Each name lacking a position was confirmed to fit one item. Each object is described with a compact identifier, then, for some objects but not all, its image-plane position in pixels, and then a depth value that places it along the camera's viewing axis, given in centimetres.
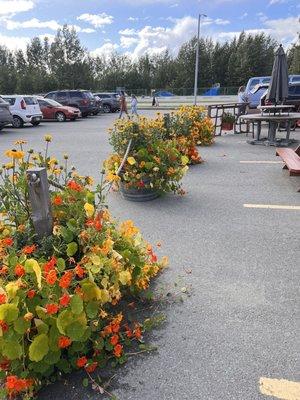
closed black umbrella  1092
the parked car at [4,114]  1580
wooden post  253
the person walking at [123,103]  2247
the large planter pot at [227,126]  1448
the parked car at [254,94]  1892
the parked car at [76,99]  2425
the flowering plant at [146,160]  585
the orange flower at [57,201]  279
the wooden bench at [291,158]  610
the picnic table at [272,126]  1023
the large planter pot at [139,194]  600
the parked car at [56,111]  2194
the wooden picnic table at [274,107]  1087
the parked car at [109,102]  2974
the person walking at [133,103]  2361
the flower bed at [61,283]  218
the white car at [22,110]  1866
